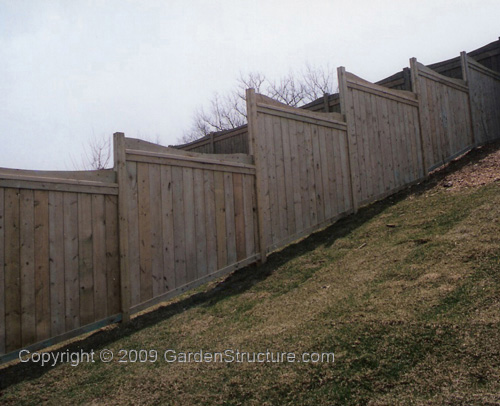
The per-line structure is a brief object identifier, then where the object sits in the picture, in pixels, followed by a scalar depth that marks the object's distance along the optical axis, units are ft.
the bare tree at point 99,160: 57.05
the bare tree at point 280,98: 83.15
